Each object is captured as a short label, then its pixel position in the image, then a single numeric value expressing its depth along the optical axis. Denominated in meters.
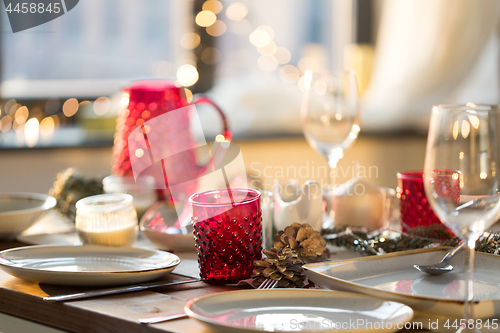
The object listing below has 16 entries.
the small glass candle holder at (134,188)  1.73
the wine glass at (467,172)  1.26
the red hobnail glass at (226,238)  1.42
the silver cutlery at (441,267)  1.40
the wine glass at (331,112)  1.74
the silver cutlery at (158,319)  1.28
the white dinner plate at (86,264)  1.37
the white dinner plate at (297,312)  1.24
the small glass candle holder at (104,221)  1.56
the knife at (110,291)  1.34
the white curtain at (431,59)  3.88
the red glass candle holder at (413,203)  1.58
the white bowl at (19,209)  1.62
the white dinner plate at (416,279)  1.27
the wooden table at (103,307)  1.29
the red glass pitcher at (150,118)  1.72
